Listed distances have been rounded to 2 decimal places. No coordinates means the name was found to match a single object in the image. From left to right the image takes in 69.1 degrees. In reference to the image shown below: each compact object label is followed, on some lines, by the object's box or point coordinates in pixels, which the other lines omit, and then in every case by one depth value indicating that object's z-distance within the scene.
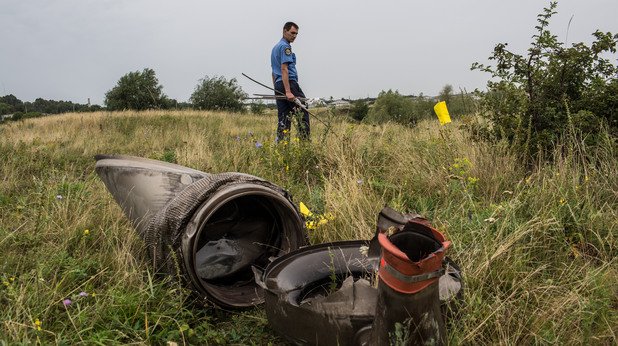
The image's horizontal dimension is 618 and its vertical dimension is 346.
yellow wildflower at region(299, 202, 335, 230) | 3.12
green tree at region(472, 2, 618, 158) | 3.76
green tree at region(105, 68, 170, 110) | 33.91
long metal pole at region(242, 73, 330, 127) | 6.07
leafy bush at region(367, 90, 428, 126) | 12.96
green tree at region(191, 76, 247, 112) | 30.58
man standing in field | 6.56
